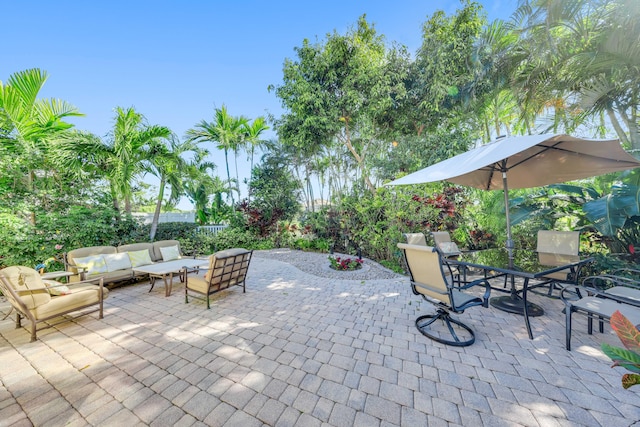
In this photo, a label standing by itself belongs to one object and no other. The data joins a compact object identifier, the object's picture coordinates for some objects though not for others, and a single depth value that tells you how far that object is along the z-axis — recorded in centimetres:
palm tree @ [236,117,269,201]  991
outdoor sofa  439
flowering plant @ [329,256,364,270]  604
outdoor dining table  286
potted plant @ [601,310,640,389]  101
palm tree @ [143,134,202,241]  634
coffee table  427
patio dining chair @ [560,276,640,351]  223
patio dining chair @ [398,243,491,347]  252
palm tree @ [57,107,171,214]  541
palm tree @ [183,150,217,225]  1110
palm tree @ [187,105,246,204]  912
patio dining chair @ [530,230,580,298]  339
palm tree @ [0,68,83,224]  474
